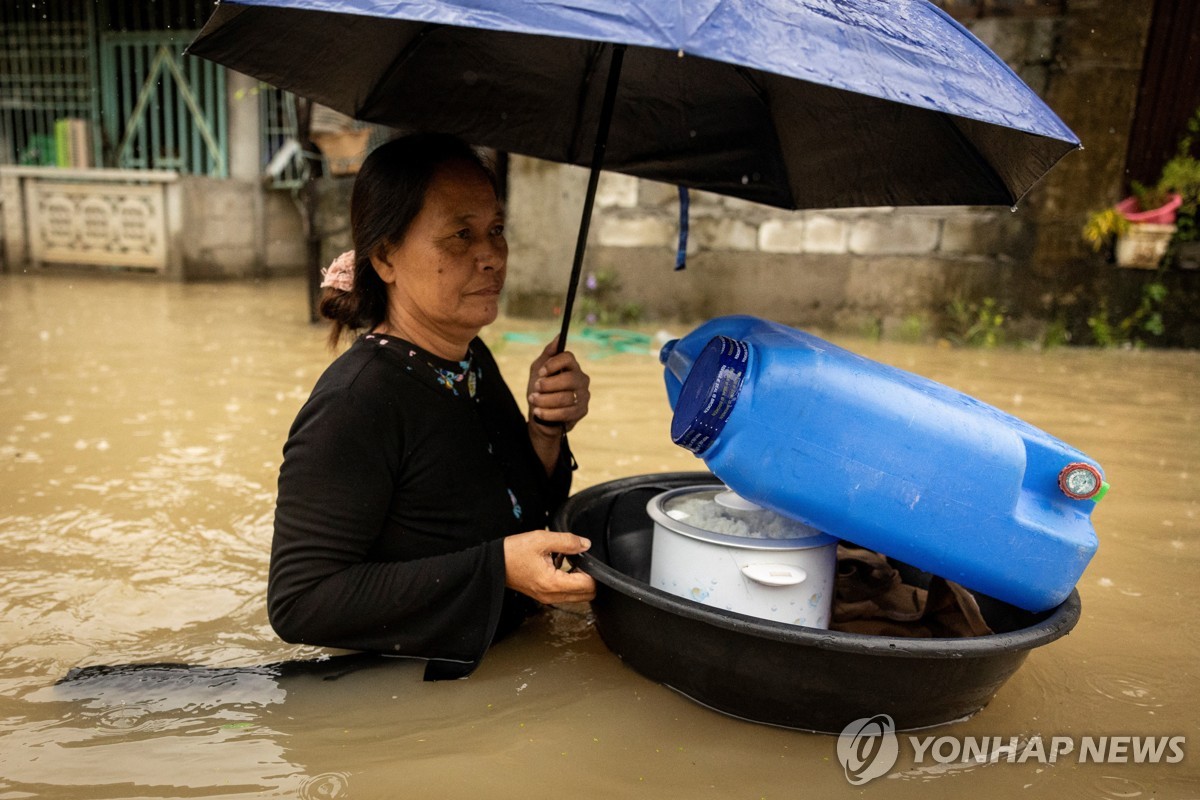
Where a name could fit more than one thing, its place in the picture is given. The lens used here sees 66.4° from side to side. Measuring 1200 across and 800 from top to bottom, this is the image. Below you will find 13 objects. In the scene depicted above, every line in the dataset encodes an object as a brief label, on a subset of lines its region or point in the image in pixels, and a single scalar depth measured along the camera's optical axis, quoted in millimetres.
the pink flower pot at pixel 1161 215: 6078
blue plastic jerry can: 1653
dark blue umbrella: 1367
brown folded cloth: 1956
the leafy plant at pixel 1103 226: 6094
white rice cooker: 1757
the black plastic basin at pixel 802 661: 1584
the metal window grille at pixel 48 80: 10461
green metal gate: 10281
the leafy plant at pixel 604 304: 6762
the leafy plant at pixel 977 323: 6369
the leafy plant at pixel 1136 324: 6223
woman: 1796
